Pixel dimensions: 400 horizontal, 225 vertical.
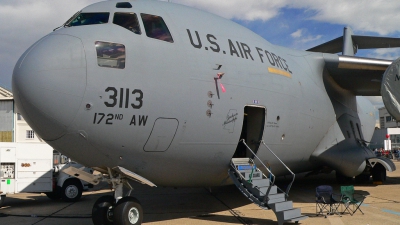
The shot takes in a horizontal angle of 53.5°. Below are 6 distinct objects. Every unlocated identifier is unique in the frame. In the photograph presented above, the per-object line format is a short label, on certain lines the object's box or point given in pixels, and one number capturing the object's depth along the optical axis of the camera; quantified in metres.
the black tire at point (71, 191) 13.46
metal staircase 7.96
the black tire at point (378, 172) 15.43
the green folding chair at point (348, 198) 9.47
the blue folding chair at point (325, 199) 9.35
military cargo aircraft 6.34
